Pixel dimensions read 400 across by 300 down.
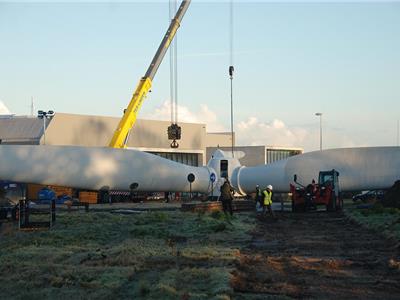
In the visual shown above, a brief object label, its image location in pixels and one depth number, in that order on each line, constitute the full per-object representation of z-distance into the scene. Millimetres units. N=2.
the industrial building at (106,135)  80062
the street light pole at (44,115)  72456
